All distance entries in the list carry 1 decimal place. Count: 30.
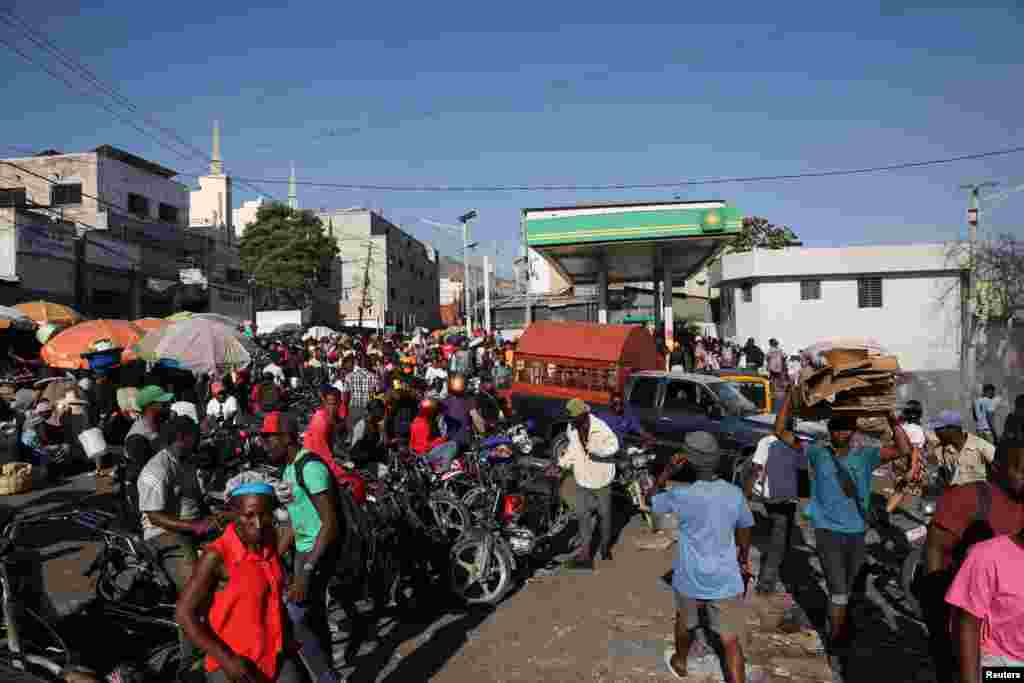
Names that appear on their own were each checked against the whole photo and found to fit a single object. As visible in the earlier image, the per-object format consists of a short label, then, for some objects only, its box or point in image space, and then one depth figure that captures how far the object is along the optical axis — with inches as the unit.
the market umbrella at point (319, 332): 1226.3
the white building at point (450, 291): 3843.5
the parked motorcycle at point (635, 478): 380.2
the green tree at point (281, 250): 1785.2
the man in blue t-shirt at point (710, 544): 177.2
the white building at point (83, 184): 1254.3
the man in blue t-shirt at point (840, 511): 205.3
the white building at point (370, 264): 2417.6
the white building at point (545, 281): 2083.4
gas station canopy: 791.1
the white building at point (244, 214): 2465.6
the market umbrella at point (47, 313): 730.2
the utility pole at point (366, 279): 2265.0
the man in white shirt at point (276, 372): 656.4
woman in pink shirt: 106.7
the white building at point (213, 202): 1820.9
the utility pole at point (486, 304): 1334.9
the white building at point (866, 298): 1040.8
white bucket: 448.1
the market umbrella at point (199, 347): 515.2
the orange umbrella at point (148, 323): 685.5
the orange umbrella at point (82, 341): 577.9
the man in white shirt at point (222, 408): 489.4
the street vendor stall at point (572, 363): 542.6
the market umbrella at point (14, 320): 628.7
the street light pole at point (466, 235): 1519.4
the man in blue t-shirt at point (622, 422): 376.8
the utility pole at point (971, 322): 928.9
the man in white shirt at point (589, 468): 296.7
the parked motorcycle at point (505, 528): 255.9
